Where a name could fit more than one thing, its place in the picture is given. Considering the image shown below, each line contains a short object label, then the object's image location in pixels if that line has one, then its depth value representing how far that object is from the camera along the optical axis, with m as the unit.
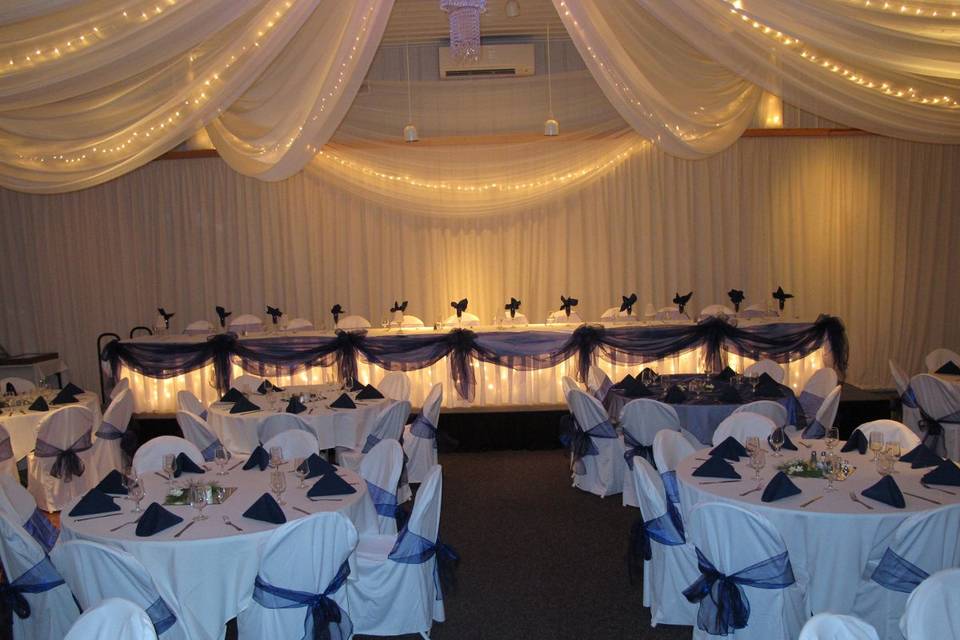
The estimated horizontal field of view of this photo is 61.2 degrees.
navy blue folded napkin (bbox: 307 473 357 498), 4.02
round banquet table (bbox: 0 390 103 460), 6.21
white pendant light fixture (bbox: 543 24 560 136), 8.64
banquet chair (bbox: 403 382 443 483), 6.34
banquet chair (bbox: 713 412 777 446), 5.03
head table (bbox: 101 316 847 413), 8.07
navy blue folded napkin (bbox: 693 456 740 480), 4.11
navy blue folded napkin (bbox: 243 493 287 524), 3.67
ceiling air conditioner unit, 10.22
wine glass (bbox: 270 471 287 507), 3.87
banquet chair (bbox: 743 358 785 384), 7.25
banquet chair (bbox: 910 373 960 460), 6.23
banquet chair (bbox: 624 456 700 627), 3.95
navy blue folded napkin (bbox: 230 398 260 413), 6.09
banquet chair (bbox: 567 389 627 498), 6.22
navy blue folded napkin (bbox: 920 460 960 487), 3.87
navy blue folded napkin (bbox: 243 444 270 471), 4.57
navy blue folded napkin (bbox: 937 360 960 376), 6.78
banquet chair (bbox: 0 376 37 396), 7.49
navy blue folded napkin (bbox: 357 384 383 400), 6.49
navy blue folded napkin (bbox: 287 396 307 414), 6.03
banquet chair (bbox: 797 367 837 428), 6.71
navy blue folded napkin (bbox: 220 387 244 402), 6.38
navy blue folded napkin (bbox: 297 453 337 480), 4.30
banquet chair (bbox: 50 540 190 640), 3.12
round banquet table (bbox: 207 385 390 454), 5.96
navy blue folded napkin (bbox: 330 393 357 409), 6.18
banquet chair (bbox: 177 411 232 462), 5.73
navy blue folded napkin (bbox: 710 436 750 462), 4.40
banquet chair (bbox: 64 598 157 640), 2.38
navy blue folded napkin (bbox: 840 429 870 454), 4.52
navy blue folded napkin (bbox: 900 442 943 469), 4.16
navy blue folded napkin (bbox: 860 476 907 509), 3.61
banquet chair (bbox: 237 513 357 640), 3.30
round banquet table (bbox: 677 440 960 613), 3.56
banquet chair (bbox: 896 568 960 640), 2.43
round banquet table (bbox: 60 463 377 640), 3.47
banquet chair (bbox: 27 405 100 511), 5.89
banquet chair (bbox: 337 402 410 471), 5.89
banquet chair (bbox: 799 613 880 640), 2.30
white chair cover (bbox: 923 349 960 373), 7.34
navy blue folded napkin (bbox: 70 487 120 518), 3.81
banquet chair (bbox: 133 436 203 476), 4.83
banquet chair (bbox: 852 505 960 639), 3.34
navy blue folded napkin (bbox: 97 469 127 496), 4.09
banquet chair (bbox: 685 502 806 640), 3.30
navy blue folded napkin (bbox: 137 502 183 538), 3.54
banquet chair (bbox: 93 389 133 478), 6.40
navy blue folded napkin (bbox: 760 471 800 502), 3.76
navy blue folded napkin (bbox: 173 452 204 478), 4.50
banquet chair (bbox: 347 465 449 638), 3.83
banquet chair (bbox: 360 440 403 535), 4.58
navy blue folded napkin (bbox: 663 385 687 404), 6.08
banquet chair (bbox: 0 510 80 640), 3.42
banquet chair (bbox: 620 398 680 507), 5.79
